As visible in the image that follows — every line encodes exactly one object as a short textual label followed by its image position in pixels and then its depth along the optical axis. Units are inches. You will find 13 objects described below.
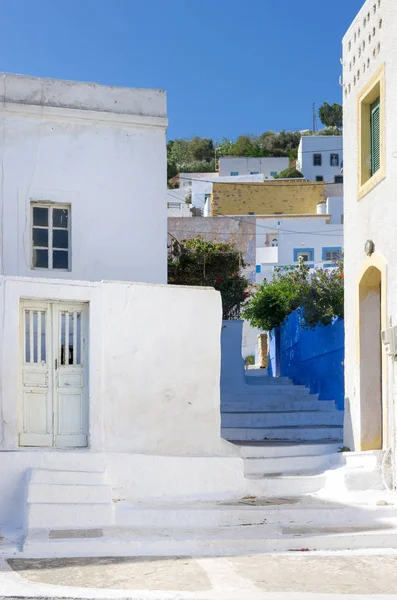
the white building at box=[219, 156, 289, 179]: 2401.6
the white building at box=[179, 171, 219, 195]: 2052.2
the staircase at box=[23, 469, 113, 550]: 394.6
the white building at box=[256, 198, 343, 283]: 1373.0
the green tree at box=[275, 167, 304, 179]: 2375.7
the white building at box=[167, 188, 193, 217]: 1774.1
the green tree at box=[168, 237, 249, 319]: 893.2
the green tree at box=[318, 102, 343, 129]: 3169.3
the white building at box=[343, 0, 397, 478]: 484.1
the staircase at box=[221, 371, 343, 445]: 610.5
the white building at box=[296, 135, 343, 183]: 2416.3
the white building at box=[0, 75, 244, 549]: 446.9
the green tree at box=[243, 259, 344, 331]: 749.3
